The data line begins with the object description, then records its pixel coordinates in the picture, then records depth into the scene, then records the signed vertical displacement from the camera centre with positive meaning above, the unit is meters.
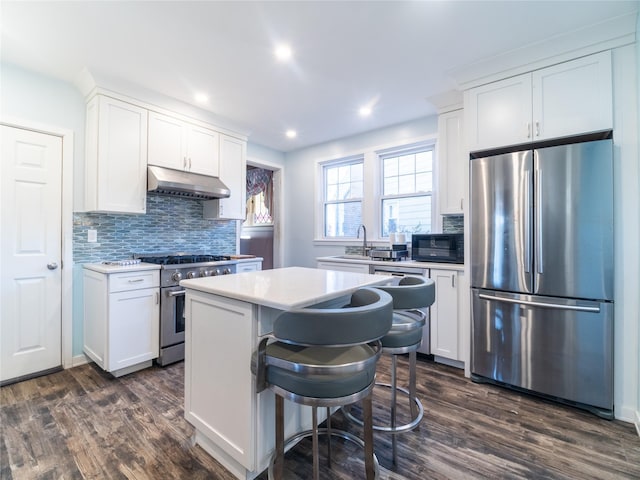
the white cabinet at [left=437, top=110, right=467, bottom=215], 3.04 +0.83
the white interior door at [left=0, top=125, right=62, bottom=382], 2.49 -0.10
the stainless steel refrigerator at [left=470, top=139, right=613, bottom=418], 2.06 -0.22
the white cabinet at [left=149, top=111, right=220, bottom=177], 3.09 +1.07
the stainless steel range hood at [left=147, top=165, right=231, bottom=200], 2.97 +0.60
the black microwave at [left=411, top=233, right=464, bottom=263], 2.89 -0.06
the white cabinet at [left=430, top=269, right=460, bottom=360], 2.79 -0.71
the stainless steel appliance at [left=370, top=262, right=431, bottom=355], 2.94 -0.32
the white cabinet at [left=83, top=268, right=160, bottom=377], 2.53 -0.70
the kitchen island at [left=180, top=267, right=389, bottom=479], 1.39 -0.62
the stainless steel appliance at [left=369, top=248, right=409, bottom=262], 3.34 -0.14
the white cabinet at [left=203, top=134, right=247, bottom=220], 3.72 +0.79
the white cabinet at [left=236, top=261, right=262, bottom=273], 3.51 -0.31
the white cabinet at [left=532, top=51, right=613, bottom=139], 2.09 +1.07
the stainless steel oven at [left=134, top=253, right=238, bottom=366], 2.80 -0.57
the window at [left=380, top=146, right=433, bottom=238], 3.71 +0.67
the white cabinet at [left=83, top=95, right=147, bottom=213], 2.73 +0.81
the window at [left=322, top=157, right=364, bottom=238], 4.34 +0.67
